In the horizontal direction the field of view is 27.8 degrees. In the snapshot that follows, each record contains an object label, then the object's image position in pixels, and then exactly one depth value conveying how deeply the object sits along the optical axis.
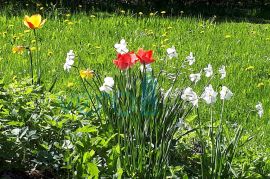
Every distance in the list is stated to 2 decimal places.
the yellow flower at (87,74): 2.86
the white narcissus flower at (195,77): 2.84
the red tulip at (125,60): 2.64
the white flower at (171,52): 2.99
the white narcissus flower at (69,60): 2.89
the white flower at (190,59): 2.98
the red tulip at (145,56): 2.69
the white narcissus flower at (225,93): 2.60
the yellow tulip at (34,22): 3.09
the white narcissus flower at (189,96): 2.57
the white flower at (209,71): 2.85
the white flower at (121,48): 2.87
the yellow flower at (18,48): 3.01
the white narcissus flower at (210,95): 2.53
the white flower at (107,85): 2.66
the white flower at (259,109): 2.71
